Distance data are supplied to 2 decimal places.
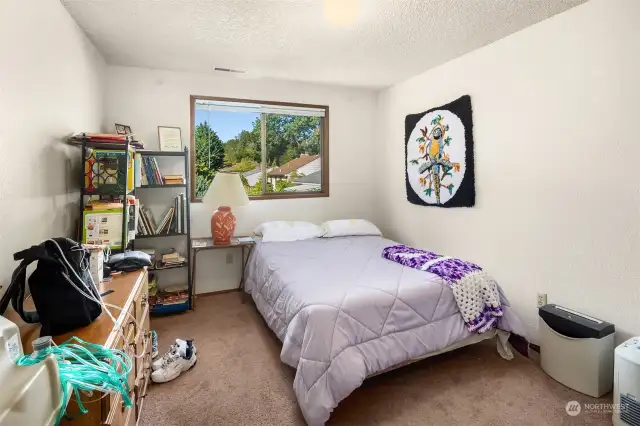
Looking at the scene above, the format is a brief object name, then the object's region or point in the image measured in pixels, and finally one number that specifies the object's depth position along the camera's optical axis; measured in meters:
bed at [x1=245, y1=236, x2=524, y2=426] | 1.72
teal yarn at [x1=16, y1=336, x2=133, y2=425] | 0.84
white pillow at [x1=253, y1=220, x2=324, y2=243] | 3.45
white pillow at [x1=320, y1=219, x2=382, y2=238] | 3.67
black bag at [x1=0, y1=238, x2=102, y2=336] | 1.16
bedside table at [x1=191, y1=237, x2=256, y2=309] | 3.22
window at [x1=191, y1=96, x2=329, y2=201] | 3.63
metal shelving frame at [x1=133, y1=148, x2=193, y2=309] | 3.03
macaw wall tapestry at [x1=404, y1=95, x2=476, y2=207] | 3.03
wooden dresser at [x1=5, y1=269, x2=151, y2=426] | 1.02
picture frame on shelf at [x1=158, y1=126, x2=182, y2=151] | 3.31
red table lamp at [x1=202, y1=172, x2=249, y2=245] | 3.29
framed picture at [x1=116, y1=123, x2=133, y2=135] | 3.05
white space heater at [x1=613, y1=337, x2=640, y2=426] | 1.62
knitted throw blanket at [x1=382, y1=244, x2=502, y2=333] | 2.19
